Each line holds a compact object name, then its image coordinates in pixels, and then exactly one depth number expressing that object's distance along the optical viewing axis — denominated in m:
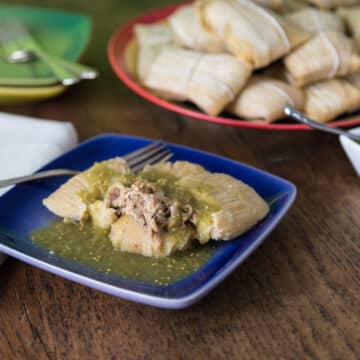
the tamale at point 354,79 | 1.18
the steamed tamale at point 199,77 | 1.08
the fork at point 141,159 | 0.85
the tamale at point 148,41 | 1.24
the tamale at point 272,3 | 1.21
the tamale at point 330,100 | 1.09
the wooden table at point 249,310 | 0.64
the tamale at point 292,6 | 1.28
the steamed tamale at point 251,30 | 1.11
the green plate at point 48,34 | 1.25
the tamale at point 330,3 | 1.26
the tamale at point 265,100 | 1.06
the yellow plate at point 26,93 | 1.12
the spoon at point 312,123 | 0.94
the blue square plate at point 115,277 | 0.63
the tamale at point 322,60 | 1.12
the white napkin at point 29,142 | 0.90
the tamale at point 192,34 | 1.21
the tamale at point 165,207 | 0.71
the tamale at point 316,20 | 1.20
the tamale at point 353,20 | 1.23
